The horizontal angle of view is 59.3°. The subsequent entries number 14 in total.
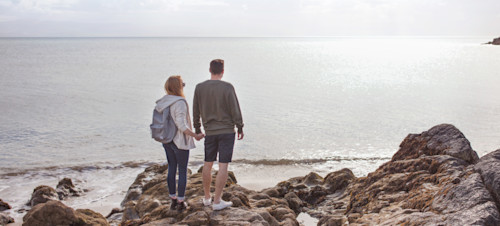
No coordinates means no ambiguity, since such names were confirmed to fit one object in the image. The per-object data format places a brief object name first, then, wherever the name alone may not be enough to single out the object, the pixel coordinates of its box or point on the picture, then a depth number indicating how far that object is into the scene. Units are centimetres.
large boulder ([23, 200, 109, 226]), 692
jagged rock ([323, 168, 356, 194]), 985
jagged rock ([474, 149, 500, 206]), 525
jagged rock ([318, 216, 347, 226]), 701
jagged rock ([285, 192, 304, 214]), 895
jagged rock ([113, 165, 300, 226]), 613
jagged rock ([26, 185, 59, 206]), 1066
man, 598
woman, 611
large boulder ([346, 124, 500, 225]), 506
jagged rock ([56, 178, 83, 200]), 1175
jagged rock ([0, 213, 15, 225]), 937
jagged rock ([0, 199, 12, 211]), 1066
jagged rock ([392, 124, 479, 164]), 734
